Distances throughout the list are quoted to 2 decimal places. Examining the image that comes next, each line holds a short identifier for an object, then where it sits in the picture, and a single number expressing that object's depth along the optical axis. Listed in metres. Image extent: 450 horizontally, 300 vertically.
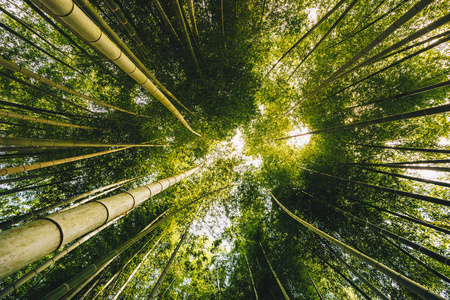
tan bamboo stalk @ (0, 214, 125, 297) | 2.08
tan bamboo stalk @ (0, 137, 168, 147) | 2.29
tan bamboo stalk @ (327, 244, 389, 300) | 2.28
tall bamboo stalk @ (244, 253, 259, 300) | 5.19
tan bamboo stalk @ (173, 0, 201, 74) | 2.50
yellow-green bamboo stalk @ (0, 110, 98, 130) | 2.57
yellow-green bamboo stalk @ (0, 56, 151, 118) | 2.12
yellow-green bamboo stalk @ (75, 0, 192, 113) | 1.68
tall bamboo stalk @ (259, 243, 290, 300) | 5.24
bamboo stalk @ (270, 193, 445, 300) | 1.57
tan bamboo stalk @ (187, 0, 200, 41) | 2.75
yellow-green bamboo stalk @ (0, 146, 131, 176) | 2.62
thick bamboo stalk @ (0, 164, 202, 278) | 0.84
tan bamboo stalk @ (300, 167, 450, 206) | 2.31
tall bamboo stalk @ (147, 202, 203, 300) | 2.85
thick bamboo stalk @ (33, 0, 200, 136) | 1.16
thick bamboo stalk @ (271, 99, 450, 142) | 1.95
